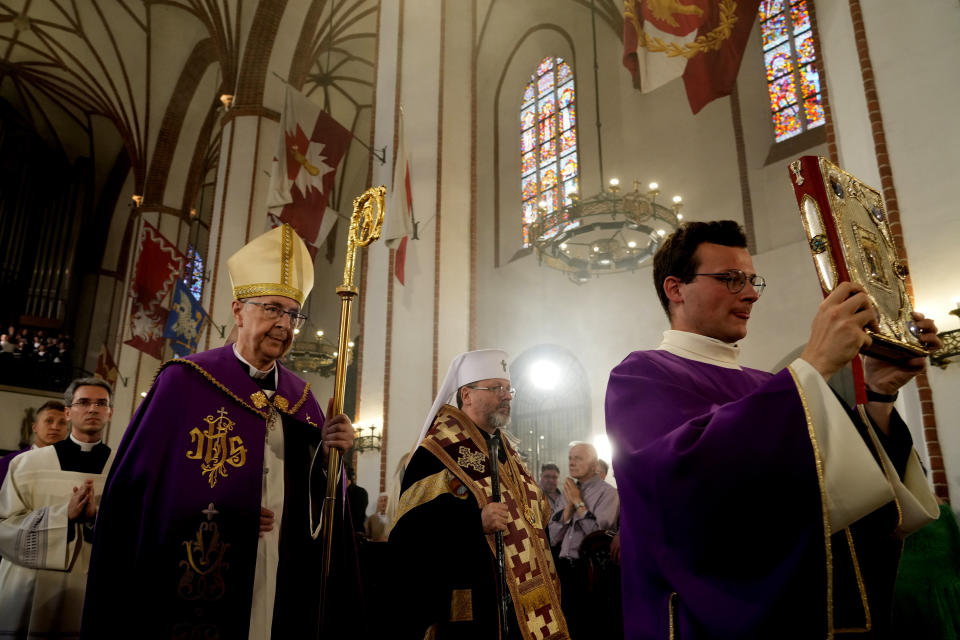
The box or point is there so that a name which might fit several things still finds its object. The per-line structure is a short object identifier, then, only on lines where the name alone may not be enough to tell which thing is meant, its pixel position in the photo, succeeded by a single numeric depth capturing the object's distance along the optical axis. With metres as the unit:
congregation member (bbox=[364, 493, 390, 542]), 6.68
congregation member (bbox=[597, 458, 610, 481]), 6.04
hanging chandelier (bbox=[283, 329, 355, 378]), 12.23
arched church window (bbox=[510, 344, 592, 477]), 10.27
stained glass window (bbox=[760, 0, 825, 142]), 8.88
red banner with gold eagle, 5.02
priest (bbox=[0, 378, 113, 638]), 2.90
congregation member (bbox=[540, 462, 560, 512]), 6.54
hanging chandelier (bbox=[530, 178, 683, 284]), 7.83
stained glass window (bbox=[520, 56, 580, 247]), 11.39
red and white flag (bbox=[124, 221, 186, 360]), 10.16
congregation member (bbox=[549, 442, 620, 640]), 5.12
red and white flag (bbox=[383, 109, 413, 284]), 6.75
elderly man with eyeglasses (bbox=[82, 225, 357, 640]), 2.23
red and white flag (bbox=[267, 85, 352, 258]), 7.60
